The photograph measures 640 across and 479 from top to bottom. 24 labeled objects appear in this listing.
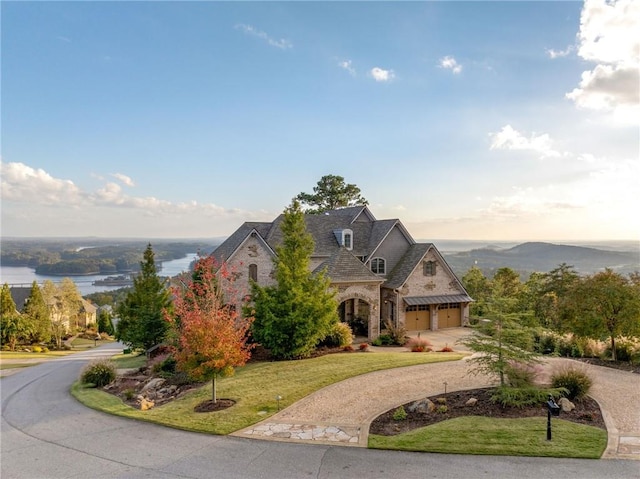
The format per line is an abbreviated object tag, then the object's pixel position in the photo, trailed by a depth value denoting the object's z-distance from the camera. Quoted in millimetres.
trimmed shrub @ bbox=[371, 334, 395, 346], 23953
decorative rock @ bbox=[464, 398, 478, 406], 12004
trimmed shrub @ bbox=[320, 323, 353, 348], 22062
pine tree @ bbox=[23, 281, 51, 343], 44562
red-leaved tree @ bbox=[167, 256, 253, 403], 13023
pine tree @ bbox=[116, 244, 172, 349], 25317
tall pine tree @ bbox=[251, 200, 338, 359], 19562
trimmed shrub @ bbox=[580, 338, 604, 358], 19094
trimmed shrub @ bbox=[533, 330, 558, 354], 20406
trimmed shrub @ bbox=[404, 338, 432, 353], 21906
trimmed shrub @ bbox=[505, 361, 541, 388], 11998
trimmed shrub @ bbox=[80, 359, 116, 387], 18894
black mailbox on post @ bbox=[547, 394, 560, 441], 9009
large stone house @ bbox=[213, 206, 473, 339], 26031
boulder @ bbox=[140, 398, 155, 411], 13834
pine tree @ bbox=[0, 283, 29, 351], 40594
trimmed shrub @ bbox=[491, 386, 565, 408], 11508
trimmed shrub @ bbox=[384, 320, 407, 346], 23903
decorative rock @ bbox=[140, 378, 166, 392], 16766
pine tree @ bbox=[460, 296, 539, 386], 11953
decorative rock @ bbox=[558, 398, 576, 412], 11355
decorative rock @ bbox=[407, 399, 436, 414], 11773
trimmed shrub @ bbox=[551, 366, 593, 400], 12133
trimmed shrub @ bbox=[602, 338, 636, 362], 17605
